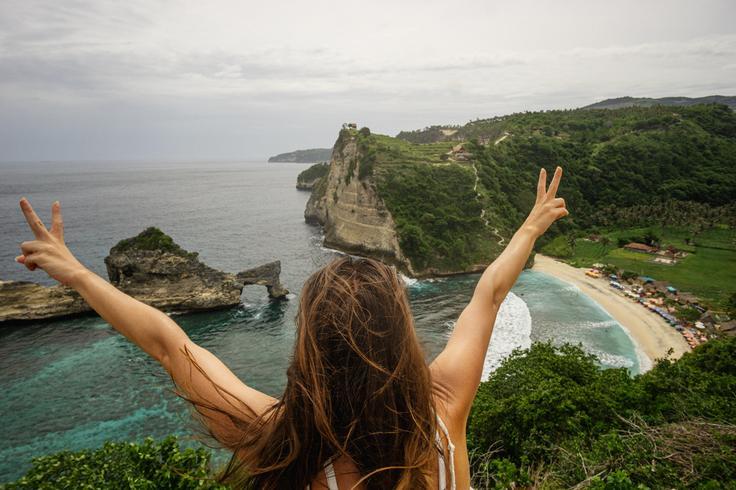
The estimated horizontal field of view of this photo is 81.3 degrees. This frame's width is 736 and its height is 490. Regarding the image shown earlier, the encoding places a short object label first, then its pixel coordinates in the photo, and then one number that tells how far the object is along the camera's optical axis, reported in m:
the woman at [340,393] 1.52
